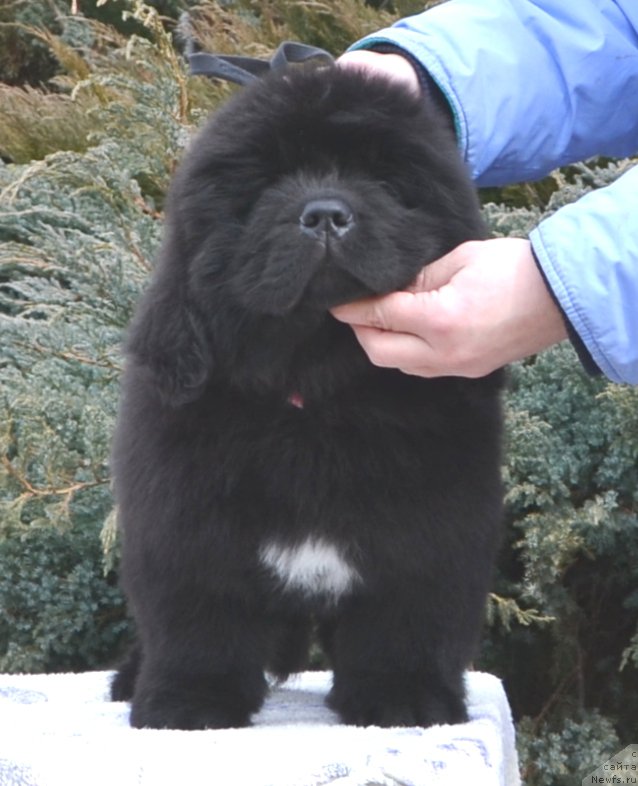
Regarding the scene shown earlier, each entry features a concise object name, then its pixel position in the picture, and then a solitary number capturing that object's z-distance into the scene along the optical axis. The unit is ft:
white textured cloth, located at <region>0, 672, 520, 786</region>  11.99
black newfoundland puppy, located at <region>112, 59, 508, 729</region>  12.50
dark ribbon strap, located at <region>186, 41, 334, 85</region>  12.85
